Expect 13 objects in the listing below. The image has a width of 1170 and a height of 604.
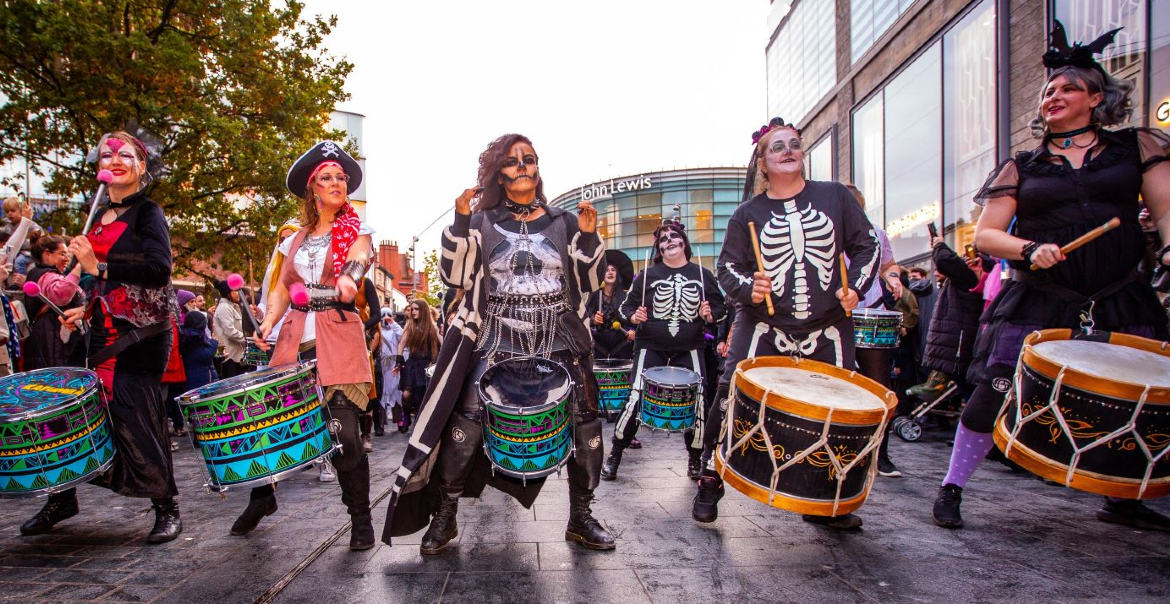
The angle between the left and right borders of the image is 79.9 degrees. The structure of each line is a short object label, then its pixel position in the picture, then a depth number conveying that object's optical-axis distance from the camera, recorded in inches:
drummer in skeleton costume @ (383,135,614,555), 135.6
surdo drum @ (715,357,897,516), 115.7
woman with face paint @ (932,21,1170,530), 135.0
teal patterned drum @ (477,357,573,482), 117.6
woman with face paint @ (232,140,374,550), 141.6
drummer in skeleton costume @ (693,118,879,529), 149.6
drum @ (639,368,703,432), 206.8
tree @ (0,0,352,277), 479.5
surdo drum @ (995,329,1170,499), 108.8
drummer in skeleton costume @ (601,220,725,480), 225.5
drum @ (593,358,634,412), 252.2
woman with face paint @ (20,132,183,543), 148.5
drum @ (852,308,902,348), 207.2
